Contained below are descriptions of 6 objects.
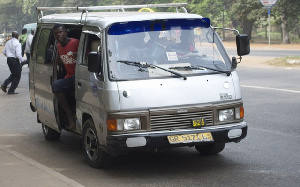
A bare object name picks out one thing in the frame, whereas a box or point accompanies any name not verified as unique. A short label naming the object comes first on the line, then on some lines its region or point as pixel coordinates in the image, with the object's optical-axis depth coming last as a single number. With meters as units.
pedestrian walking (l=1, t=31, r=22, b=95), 19.94
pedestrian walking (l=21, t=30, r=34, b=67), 26.39
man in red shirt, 9.65
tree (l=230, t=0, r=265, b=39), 58.59
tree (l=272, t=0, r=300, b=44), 55.59
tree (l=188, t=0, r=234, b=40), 68.12
